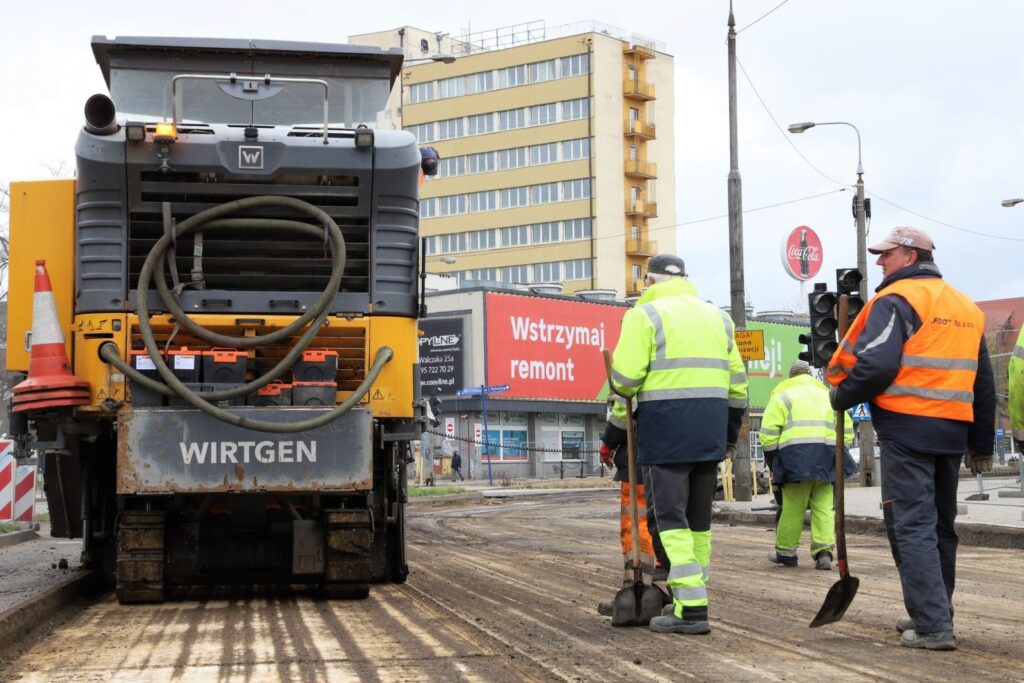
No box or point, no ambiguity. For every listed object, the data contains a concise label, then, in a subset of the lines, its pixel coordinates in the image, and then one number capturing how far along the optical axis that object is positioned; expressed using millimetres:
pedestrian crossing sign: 26794
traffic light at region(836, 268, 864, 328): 9555
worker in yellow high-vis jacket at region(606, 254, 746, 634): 7852
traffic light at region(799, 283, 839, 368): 11195
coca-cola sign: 45156
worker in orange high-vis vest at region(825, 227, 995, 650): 7250
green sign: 73000
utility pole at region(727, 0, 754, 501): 24578
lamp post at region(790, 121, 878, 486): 29216
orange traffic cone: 9164
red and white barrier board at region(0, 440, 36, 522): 18922
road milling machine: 9141
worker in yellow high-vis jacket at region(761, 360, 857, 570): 12469
